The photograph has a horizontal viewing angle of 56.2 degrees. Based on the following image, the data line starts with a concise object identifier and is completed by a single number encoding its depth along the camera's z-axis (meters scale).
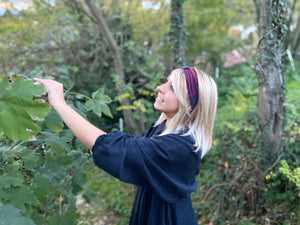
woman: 1.29
